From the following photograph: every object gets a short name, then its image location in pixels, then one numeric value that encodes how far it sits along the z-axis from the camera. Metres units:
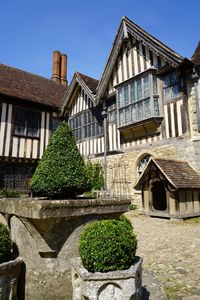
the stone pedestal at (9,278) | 2.11
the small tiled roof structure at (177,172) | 7.43
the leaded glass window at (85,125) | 12.52
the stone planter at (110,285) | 1.90
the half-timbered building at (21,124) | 11.66
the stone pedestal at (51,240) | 2.22
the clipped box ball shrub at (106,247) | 2.03
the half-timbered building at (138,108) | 8.66
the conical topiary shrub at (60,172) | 2.81
